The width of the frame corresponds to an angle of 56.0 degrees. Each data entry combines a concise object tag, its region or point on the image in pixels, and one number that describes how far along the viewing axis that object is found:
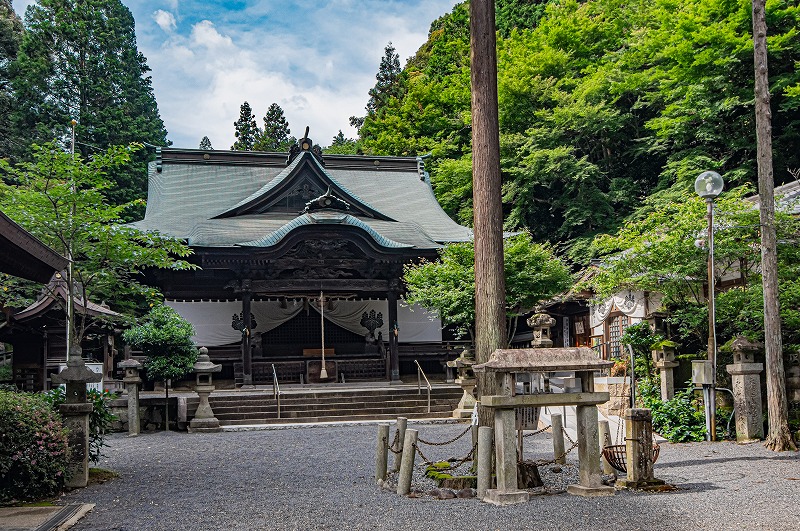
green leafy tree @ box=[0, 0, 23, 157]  30.77
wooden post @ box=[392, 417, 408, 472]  8.81
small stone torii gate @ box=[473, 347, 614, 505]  7.18
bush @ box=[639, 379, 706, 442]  12.15
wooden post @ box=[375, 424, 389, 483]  8.59
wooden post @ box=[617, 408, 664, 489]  7.81
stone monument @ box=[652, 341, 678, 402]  12.88
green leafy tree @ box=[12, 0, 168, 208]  32.50
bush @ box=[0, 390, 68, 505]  7.57
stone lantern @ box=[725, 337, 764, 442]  11.60
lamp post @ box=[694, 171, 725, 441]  11.68
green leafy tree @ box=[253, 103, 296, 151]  50.72
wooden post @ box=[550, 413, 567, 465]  9.08
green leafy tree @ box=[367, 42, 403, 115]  47.97
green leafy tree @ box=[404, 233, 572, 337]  17.98
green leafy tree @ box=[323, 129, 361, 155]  45.38
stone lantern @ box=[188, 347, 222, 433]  15.19
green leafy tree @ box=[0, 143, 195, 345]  12.52
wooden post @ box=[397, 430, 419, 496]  7.76
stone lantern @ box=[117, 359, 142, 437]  14.74
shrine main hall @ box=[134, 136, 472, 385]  20.52
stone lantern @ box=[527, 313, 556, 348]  9.75
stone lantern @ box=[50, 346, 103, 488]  8.59
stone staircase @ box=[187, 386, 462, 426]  16.59
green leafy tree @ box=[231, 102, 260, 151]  50.59
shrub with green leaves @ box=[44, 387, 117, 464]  9.37
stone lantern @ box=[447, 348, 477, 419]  16.36
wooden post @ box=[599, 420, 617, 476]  8.68
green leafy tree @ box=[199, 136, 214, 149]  61.16
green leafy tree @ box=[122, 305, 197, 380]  15.78
